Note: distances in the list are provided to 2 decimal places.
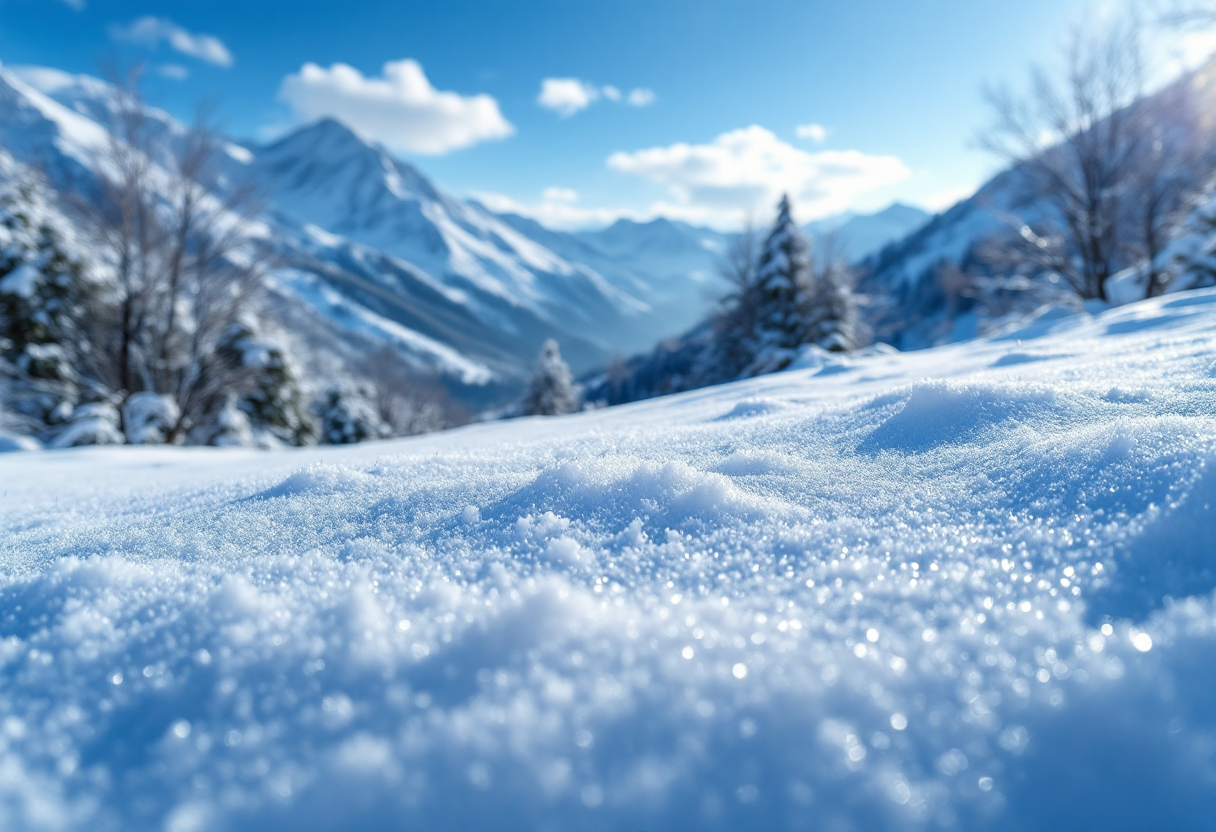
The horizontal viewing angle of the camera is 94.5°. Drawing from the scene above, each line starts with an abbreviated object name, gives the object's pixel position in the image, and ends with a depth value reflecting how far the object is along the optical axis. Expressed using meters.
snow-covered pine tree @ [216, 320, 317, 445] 14.49
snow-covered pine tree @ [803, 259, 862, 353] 15.65
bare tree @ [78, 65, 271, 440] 7.89
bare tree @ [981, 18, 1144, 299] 10.03
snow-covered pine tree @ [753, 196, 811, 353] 16.05
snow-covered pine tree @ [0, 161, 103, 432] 9.85
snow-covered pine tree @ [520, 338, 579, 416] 23.36
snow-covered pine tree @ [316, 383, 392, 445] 21.30
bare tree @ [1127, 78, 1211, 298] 9.98
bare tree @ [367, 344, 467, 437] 29.30
